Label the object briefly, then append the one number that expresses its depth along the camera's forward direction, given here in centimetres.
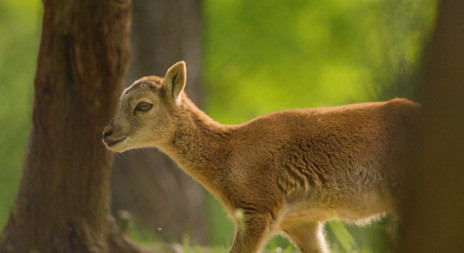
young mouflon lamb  1397
